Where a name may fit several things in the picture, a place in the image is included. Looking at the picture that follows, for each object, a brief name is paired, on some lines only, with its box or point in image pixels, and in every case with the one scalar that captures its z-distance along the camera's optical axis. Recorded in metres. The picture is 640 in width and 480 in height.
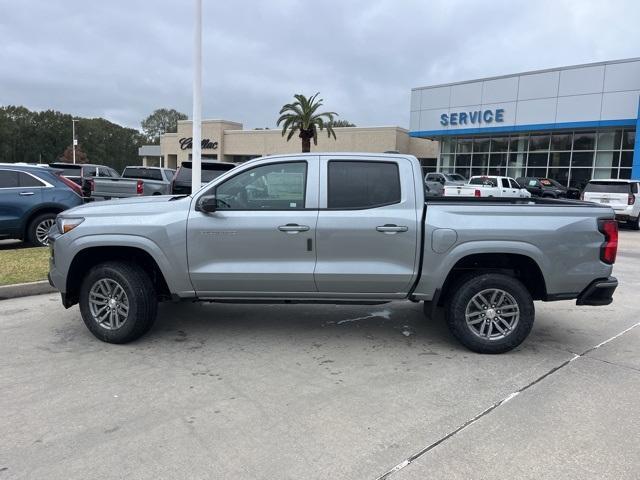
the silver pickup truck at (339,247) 4.92
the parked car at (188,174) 14.07
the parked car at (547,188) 28.83
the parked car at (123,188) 13.61
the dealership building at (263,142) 45.28
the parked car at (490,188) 20.41
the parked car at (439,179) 24.86
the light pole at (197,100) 10.73
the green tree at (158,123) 130.84
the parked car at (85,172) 13.48
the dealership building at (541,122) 29.06
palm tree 43.31
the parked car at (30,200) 9.96
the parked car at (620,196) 18.23
